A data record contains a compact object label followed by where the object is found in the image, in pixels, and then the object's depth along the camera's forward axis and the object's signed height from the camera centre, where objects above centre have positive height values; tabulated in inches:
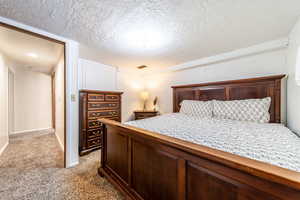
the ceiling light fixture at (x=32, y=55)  105.5 +38.5
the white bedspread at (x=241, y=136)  29.7 -14.2
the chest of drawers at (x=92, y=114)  94.3 -13.3
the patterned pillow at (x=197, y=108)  89.8 -7.9
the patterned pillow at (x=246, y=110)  71.2 -7.5
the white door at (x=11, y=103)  134.5 -5.6
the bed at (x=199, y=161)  20.7 -14.8
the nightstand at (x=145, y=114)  138.7 -18.1
